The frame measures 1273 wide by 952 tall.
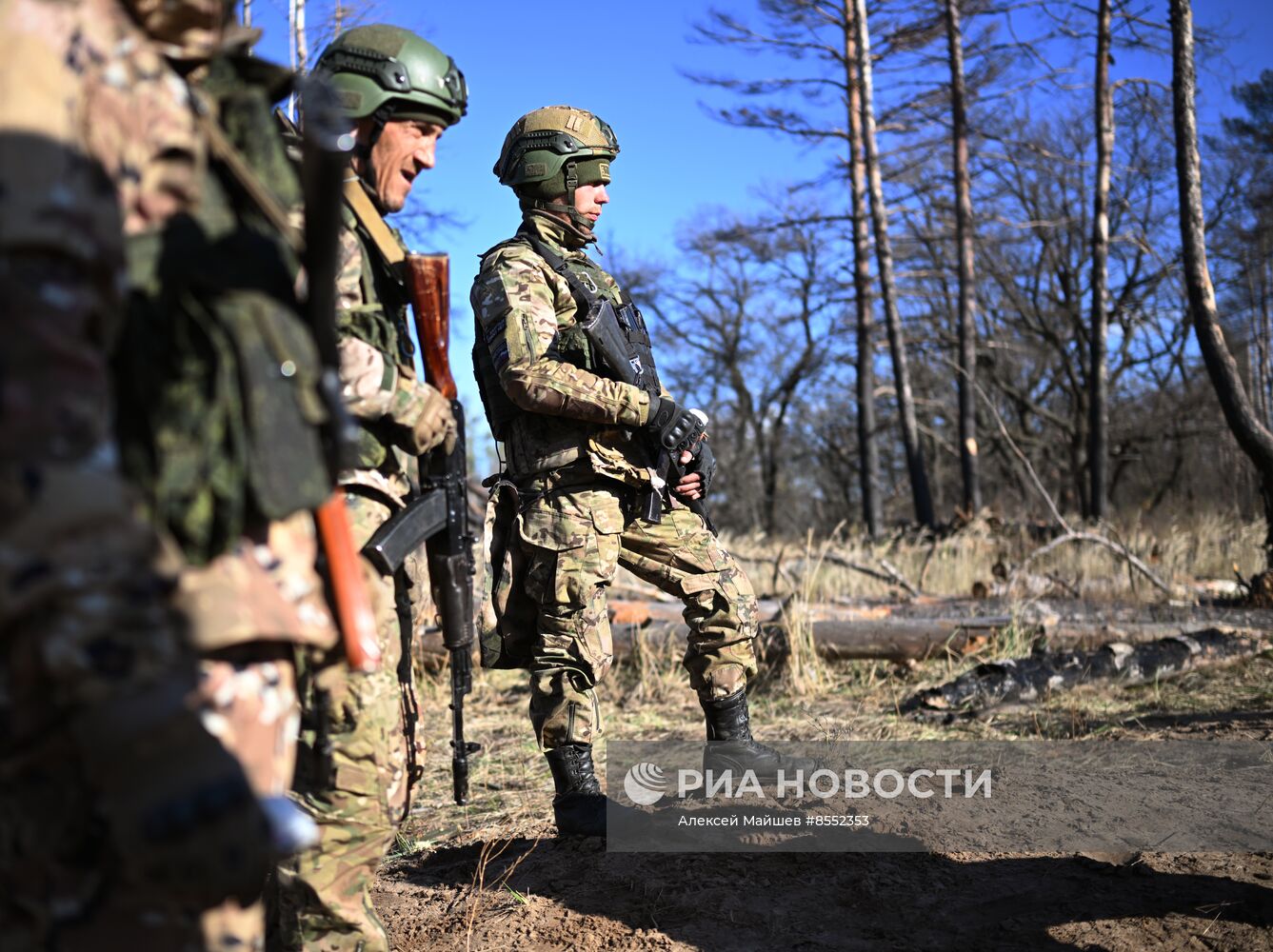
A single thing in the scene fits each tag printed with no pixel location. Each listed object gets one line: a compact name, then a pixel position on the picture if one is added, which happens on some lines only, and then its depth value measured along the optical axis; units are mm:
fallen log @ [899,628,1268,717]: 5824
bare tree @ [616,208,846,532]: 27516
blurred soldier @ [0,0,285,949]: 1211
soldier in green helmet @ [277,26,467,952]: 2377
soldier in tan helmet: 3779
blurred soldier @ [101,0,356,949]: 1430
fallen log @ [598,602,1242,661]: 6766
